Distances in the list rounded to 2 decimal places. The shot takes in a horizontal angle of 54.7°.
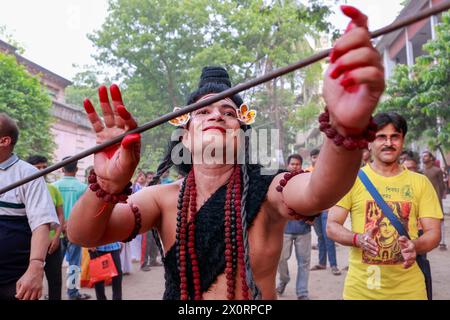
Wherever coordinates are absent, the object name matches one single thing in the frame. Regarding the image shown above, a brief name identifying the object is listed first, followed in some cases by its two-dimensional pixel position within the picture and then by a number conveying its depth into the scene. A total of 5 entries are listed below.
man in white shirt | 3.15
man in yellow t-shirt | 2.70
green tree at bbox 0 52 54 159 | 12.85
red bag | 5.09
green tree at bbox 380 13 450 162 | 10.35
